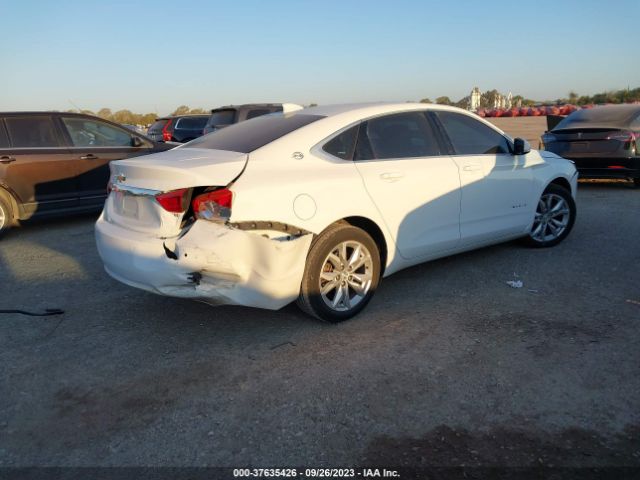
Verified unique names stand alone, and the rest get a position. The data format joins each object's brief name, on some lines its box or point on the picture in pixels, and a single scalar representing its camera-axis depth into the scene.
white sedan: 3.46
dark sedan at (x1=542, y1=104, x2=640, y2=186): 8.74
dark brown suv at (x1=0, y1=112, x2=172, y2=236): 7.16
